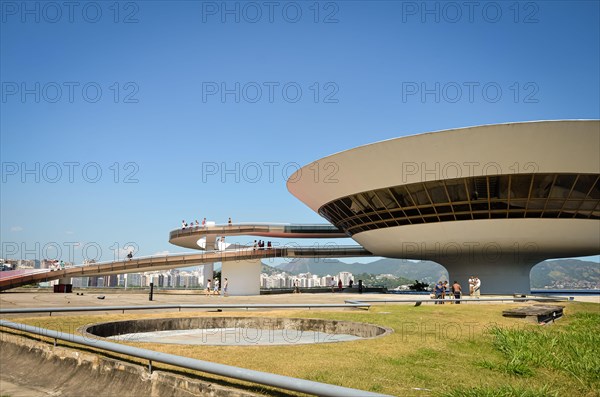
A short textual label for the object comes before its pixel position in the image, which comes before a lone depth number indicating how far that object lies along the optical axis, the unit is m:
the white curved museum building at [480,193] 25.91
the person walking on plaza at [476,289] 29.83
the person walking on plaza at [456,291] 26.04
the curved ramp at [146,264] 37.43
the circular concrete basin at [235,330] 11.75
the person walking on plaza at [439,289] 30.44
